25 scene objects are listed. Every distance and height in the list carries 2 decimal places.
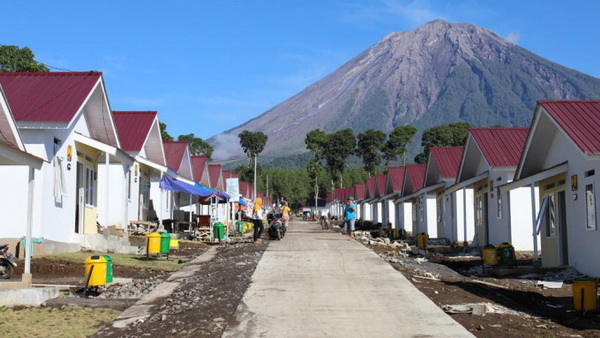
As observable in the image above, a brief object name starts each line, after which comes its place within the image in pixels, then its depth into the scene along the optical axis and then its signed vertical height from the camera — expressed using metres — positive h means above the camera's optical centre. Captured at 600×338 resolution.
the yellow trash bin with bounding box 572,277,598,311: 11.57 -1.15
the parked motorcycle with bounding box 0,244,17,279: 13.20 -0.67
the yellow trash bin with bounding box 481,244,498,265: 20.01 -0.87
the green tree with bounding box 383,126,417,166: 110.44 +11.93
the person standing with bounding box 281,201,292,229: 41.42 +0.72
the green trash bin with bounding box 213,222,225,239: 27.90 -0.20
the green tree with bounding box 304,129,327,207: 117.81 +11.73
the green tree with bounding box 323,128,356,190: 116.25 +11.55
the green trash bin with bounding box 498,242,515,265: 19.84 -0.86
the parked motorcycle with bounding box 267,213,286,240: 27.55 -0.19
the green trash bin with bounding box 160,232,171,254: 19.41 -0.44
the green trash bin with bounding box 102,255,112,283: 13.16 -0.77
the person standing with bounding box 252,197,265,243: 25.44 +0.18
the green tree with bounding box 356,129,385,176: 113.62 +11.53
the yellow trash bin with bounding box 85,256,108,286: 12.77 -0.79
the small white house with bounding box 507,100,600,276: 16.33 +1.05
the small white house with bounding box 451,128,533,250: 25.25 +1.37
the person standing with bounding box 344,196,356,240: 29.06 +0.28
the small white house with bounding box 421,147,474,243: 31.16 +1.46
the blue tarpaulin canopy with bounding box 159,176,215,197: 30.01 +1.57
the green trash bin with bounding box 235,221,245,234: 39.69 -0.14
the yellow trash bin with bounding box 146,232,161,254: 19.20 -0.43
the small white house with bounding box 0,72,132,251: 18.27 +2.20
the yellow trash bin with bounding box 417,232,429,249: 28.95 -0.68
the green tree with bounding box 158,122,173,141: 72.19 +8.92
